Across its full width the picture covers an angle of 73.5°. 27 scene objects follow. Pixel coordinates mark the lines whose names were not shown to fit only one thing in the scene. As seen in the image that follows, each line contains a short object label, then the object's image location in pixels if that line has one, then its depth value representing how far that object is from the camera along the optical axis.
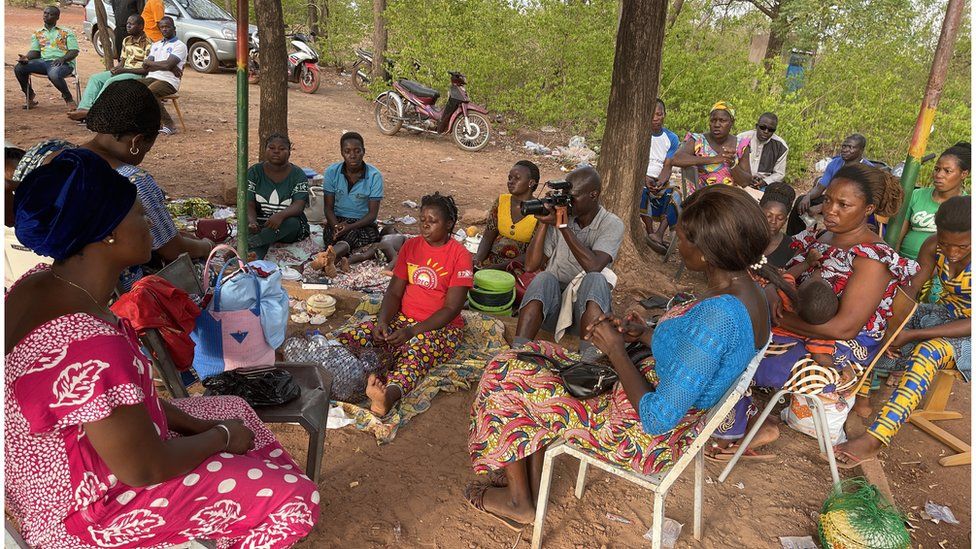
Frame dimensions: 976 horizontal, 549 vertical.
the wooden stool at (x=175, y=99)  8.65
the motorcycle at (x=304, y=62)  13.10
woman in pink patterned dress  1.59
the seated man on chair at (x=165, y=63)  8.33
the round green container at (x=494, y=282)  4.57
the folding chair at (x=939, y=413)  3.80
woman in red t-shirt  3.84
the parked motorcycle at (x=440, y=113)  10.48
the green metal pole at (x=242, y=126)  3.58
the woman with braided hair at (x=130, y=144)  3.02
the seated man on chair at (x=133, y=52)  8.30
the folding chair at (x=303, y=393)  2.58
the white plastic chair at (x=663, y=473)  2.20
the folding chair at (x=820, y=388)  2.93
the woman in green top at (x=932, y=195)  4.60
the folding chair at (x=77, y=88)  9.59
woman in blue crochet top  2.13
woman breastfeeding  3.22
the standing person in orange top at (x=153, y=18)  9.35
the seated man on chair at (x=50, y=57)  9.45
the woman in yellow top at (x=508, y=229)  4.70
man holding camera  3.97
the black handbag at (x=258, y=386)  2.61
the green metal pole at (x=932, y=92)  4.32
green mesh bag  2.65
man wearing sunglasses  6.76
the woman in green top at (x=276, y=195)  5.36
